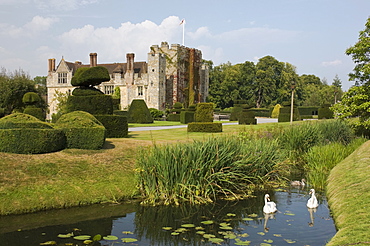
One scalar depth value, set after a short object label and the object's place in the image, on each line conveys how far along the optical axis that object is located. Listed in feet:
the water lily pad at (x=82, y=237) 19.89
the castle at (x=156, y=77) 159.94
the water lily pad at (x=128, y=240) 19.83
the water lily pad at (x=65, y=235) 20.25
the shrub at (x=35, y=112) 85.71
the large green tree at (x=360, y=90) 50.55
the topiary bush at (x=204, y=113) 71.26
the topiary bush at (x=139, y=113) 104.78
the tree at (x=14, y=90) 119.24
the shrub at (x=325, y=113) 107.76
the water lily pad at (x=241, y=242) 19.36
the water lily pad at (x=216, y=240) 19.61
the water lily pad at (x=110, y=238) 19.96
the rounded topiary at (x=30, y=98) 93.66
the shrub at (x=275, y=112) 135.85
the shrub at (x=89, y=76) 54.03
